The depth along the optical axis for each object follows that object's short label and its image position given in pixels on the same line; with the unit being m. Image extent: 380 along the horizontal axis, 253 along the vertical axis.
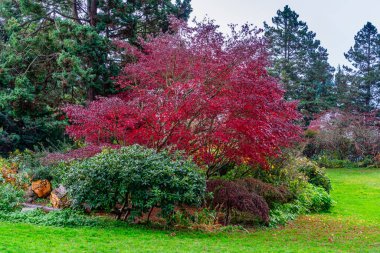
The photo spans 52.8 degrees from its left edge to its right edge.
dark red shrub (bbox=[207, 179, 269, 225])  7.65
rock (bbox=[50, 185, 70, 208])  8.43
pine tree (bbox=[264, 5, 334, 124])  31.73
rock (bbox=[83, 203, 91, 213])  7.55
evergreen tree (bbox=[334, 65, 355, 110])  32.66
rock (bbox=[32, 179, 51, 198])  9.75
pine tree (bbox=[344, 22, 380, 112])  33.66
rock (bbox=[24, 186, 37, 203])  9.47
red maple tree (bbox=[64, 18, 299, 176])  8.11
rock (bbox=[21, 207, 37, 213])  7.79
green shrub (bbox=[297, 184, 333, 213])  10.66
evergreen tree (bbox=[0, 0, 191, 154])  12.17
